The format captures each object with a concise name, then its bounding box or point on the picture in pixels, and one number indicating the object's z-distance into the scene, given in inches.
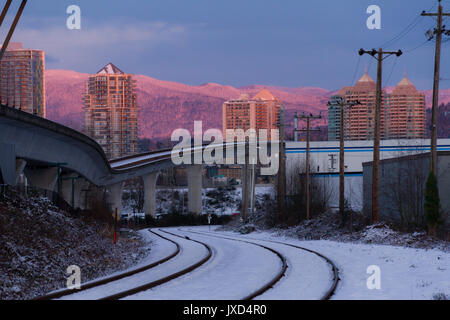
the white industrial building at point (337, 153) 3289.9
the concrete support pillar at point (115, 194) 3117.6
